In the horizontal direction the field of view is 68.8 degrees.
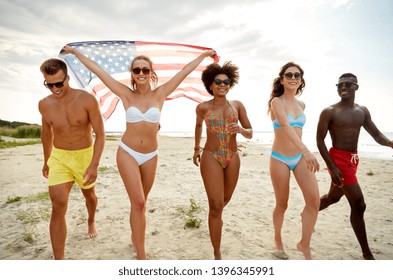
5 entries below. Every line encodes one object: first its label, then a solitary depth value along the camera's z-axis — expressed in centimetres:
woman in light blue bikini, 389
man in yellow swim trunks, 383
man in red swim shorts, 410
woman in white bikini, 385
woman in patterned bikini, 391
